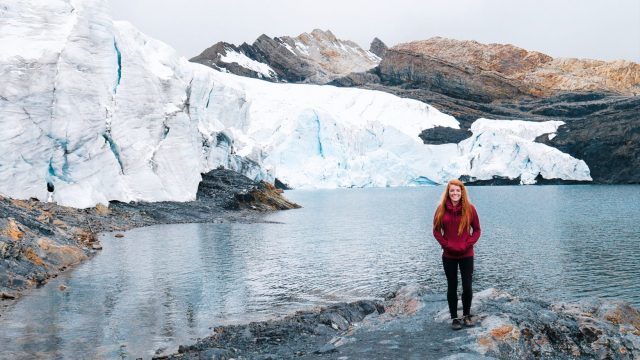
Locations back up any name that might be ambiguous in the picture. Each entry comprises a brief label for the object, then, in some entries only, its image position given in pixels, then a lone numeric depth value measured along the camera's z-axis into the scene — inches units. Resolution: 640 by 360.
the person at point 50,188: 1199.3
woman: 298.5
